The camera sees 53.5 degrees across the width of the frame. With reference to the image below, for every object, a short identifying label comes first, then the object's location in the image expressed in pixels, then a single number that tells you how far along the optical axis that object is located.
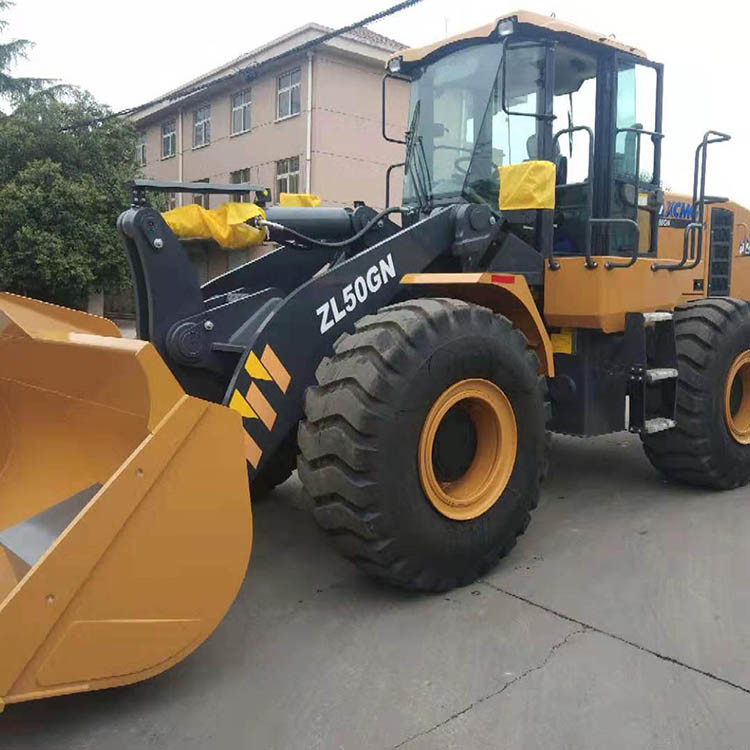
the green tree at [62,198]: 17.45
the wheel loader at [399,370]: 2.52
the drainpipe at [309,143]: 20.53
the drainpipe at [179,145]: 27.28
